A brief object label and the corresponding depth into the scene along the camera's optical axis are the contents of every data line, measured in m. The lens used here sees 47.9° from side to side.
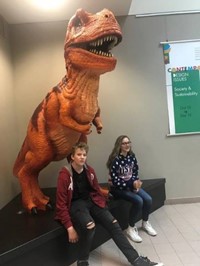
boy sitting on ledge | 1.58
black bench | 1.43
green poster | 2.65
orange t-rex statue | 1.70
